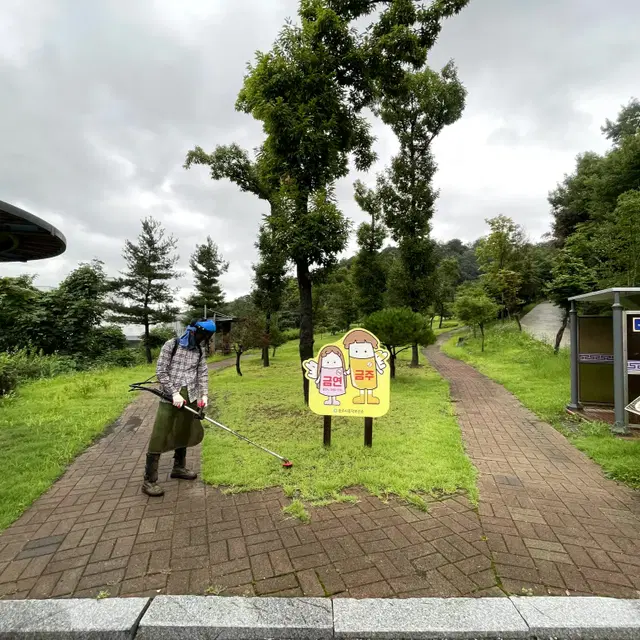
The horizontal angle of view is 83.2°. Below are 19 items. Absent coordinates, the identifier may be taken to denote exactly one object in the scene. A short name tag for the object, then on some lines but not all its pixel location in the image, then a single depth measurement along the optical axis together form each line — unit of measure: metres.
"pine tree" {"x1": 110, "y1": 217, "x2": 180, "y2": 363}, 19.64
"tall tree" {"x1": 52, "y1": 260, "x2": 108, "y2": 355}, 16.44
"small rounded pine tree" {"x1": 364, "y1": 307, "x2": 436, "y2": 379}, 8.96
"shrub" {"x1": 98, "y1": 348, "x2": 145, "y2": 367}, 16.64
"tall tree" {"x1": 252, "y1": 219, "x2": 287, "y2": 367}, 14.26
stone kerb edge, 1.79
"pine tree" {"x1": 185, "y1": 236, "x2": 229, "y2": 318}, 29.08
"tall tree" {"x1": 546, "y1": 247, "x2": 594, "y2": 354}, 12.03
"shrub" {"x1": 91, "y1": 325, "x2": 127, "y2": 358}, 17.26
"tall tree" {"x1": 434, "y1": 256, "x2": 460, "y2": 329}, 32.93
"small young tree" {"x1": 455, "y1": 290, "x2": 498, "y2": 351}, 17.80
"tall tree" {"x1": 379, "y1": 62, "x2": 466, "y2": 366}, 12.91
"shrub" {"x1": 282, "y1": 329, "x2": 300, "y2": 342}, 29.88
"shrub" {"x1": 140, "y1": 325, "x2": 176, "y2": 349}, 21.81
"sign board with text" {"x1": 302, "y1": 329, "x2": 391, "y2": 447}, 4.28
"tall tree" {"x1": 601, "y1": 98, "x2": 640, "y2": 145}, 22.38
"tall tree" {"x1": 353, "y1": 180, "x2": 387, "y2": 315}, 16.67
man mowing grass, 3.43
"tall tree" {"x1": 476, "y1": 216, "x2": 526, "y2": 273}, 25.11
